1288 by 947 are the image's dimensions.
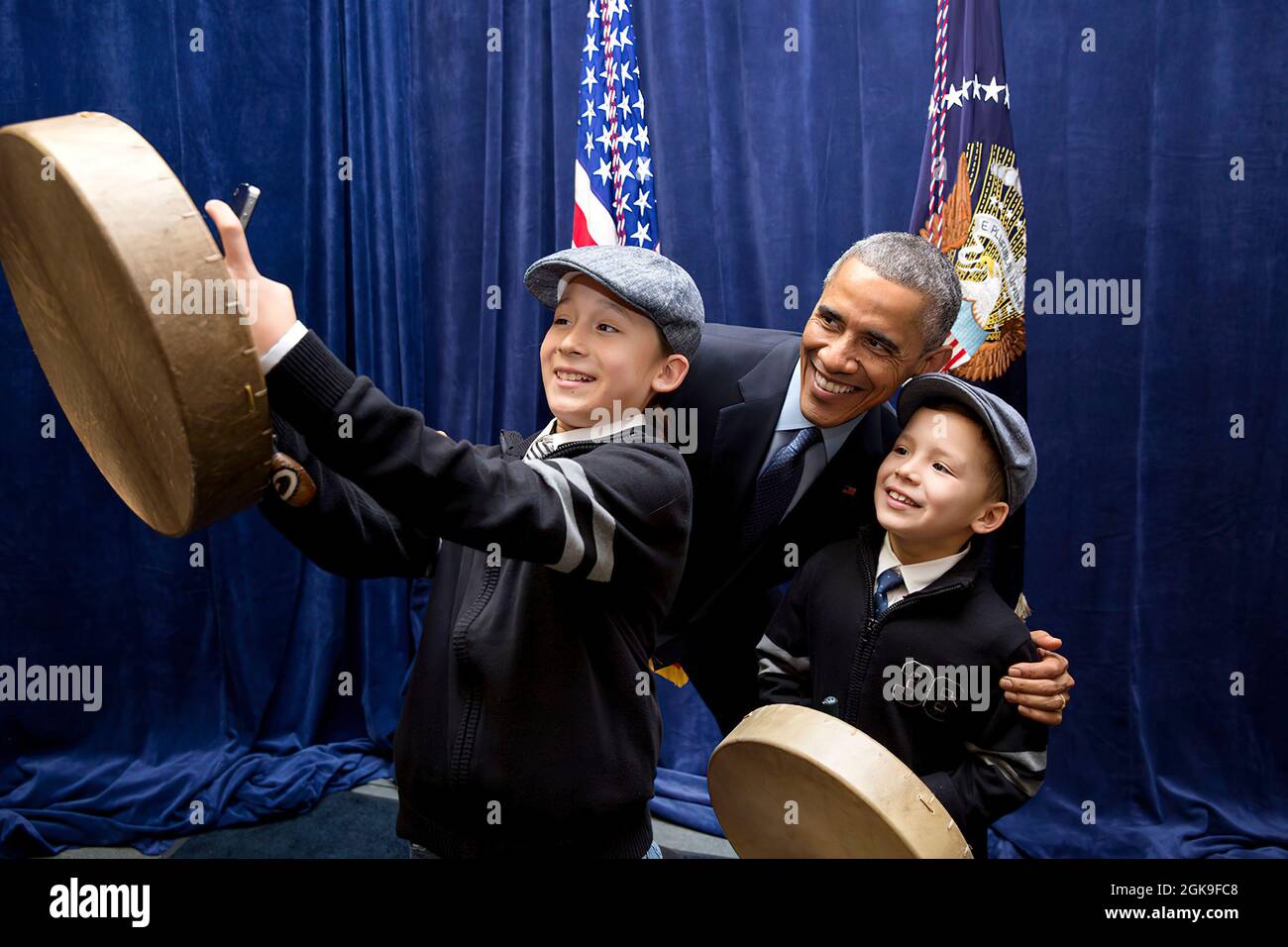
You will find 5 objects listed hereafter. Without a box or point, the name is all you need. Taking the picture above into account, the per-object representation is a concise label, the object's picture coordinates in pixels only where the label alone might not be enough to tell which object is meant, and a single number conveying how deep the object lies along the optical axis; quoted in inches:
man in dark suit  73.0
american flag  113.3
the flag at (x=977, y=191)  88.7
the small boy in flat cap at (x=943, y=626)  65.1
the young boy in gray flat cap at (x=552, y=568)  45.2
